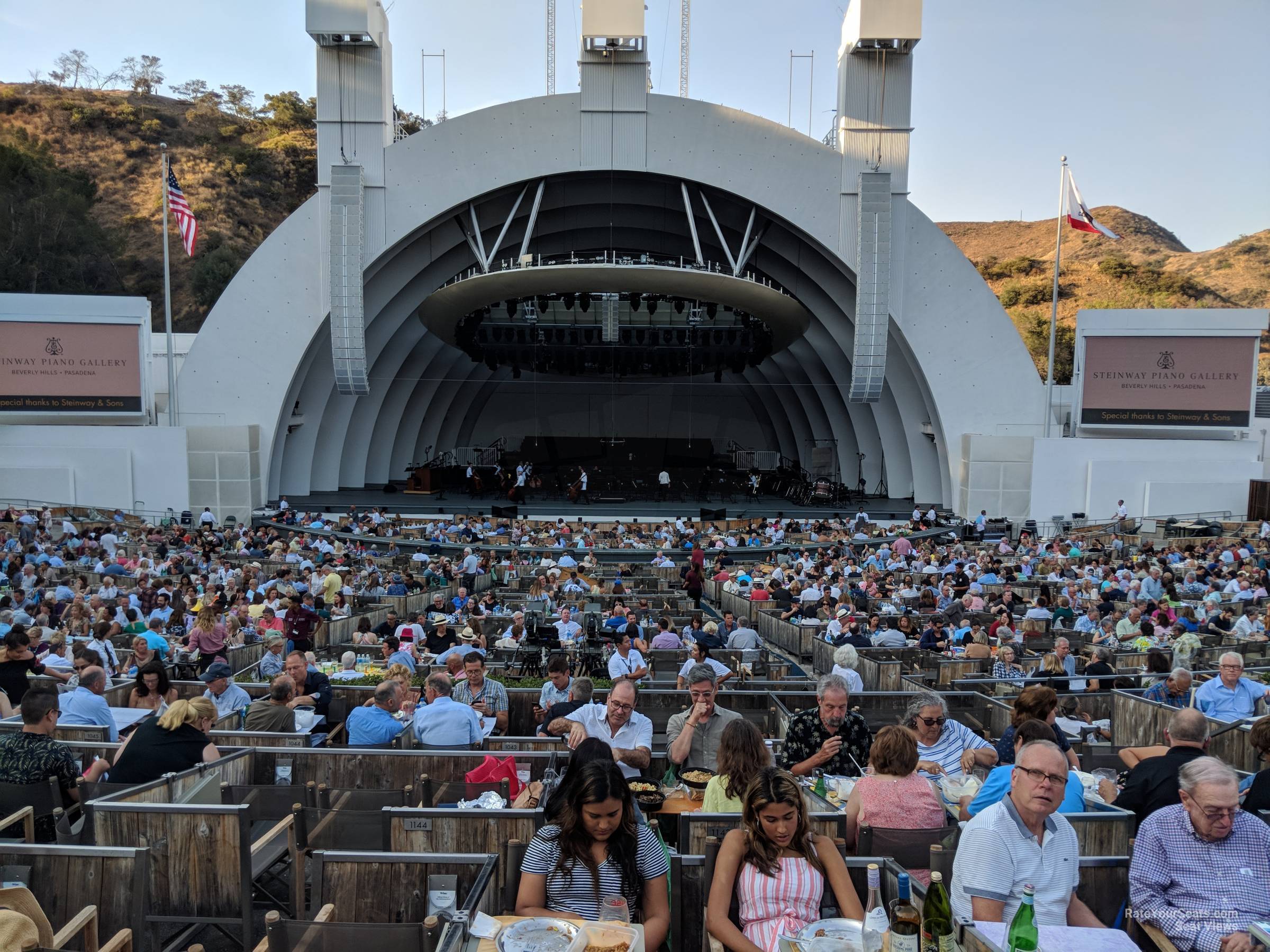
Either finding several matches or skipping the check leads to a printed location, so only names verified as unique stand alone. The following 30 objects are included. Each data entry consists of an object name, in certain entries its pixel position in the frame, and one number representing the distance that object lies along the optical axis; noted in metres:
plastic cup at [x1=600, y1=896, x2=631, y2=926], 3.35
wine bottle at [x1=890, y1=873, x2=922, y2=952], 2.88
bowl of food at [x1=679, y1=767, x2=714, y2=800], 4.86
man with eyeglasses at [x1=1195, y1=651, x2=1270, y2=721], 6.58
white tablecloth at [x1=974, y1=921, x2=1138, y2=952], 2.95
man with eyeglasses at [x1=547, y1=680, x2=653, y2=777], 5.08
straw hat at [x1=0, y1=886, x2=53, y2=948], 2.94
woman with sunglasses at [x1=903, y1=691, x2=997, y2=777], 5.17
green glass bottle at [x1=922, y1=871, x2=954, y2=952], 2.97
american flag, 23.45
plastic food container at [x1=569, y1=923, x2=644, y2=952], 3.08
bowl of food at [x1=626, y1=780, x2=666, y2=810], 4.57
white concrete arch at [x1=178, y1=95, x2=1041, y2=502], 26.52
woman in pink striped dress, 3.31
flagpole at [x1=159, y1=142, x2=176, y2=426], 24.23
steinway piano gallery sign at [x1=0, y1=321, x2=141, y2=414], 25.47
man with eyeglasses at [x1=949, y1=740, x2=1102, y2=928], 3.28
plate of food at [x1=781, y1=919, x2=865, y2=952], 3.05
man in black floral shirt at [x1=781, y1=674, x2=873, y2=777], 5.21
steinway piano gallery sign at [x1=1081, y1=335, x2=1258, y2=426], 25.64
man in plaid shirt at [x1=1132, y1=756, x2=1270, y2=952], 3.32
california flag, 23.55
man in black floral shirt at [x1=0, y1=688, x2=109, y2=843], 4.68
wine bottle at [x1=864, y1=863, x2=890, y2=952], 2.96
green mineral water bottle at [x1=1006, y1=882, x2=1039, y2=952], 2.78
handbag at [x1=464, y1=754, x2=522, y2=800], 4.97
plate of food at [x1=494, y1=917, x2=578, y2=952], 3.10
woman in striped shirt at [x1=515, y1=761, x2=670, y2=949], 3.40
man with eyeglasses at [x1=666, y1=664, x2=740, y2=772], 5.14
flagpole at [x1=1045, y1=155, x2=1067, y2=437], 23.91
